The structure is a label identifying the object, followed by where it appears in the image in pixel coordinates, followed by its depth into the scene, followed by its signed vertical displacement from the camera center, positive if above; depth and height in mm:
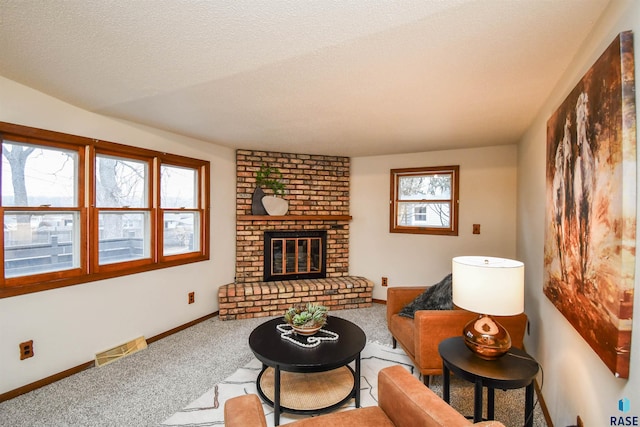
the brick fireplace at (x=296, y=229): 3861 -300
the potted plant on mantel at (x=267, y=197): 4156 +158
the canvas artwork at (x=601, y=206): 985 +15
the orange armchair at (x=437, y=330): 2184 -882
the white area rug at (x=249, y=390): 1941 -1364
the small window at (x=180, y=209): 3396 -9
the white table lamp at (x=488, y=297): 1573 -472
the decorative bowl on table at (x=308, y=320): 2299 -863
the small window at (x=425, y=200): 4078 +121
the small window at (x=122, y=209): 2791 -9
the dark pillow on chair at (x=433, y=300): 2520 -796
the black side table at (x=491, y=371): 1504 -843
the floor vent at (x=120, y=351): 2652 -1332
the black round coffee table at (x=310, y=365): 1932 -1008
